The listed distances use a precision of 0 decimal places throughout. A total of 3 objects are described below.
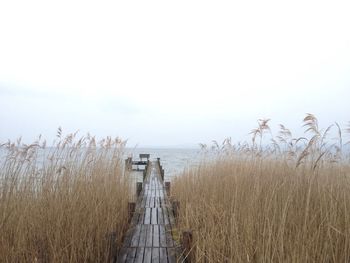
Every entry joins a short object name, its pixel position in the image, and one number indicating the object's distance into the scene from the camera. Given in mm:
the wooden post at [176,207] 4071
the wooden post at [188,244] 2547
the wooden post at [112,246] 2576
